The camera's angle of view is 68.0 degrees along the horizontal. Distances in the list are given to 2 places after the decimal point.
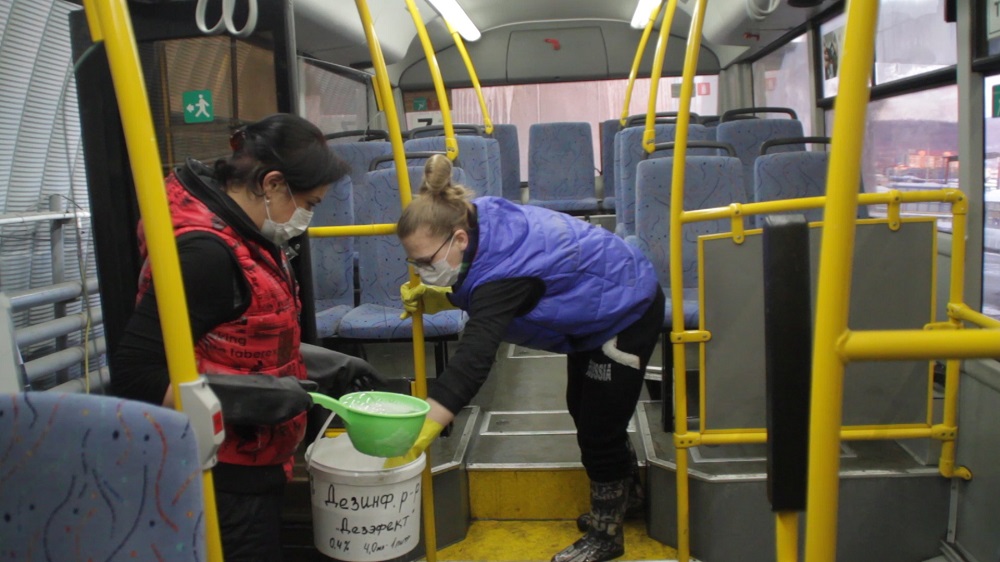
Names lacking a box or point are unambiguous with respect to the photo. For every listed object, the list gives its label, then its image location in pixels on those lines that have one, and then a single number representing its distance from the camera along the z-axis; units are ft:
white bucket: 6.11
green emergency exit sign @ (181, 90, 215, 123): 6.78
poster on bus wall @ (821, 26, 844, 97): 16.47
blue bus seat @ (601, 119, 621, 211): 23.00
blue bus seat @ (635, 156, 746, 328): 11.72
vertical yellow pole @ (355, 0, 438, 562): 7.28
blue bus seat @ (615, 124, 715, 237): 15.12
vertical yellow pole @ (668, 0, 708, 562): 7.75
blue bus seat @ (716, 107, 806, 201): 16.96
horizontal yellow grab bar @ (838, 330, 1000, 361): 2.76
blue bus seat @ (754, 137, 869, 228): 12.80
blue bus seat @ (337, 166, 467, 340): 12.02
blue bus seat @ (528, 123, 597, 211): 21.71
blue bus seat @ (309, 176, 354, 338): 13.56
